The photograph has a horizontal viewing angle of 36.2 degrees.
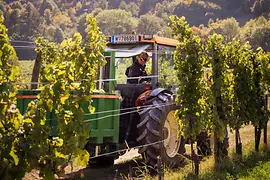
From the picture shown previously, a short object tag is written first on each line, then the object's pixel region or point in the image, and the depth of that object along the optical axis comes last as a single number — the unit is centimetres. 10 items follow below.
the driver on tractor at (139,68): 833
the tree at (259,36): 5741
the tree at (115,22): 10748
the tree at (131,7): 13425
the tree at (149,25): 10900
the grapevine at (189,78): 697
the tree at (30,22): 8412
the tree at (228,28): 8174
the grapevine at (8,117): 361
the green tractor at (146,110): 732
